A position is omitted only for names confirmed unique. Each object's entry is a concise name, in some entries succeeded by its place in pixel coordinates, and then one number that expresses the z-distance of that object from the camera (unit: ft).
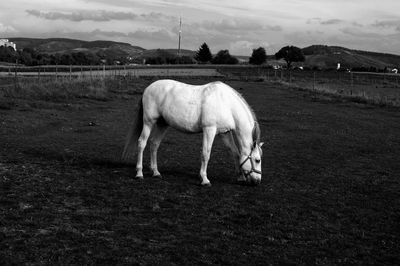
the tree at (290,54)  436.76
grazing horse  30.76
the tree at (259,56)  431.84
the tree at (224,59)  453.99
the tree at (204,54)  448.65
